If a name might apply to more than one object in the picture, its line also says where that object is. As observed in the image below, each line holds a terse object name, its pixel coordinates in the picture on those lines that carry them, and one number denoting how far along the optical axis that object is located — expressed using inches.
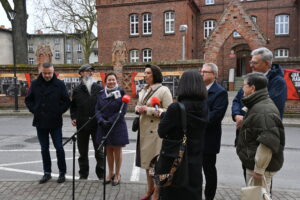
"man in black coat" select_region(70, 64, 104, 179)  207.9
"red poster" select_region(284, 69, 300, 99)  568.1
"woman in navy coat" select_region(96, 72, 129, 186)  192.7
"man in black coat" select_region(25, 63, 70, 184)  200.8
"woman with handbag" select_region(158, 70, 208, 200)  117.6
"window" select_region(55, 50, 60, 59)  2566.4
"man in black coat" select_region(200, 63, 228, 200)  160.6
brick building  1195.3
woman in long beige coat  168.8
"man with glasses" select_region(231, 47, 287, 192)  146.3
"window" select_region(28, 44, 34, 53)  2504.1
